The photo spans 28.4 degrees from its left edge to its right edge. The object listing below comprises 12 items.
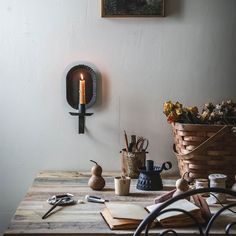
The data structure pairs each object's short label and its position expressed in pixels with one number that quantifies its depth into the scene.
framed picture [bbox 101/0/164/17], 2.17
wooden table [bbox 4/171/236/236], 1.36
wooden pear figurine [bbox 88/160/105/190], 1.83
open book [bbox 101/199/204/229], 1.40
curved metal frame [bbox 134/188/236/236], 1.13
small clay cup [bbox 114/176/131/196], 1.75
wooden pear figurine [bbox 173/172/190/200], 1.64
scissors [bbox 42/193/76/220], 1.61
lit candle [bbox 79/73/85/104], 2.14
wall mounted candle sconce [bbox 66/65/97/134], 2.21
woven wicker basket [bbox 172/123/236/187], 1.84
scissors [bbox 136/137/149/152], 2.06
